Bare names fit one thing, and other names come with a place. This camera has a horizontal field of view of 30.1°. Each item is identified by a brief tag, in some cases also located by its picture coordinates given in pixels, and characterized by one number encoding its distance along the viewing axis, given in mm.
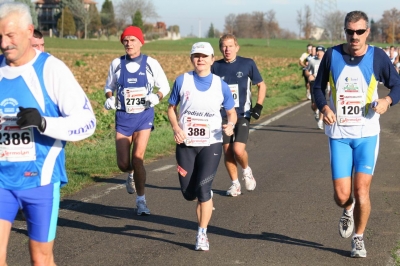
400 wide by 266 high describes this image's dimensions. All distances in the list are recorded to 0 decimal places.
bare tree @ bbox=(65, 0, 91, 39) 129587
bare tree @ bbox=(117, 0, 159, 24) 144625
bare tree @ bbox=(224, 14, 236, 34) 180125
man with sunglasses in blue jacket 6664
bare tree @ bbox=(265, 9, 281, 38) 180250
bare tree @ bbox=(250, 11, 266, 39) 180125
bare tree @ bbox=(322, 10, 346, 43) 102938
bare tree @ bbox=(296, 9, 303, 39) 175375
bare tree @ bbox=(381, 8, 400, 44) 167062
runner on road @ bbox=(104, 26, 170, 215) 8828
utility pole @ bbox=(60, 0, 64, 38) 128625
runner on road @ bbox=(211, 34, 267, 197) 9602
